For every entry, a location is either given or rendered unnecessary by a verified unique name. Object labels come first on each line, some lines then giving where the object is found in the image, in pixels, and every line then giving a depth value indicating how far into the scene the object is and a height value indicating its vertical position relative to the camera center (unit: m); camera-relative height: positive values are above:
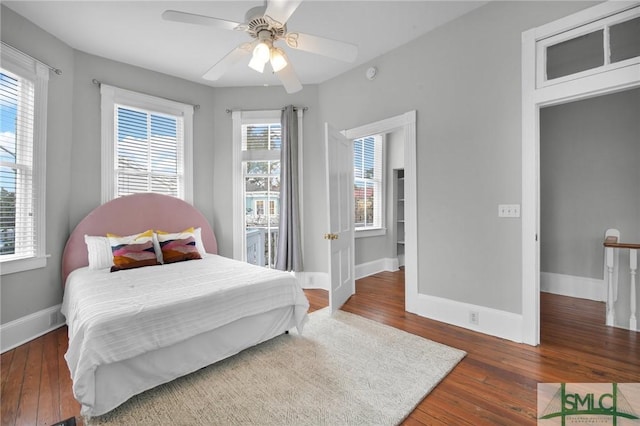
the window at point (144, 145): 3.52 +0.90
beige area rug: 1.68 -1.13
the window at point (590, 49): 2.11 +1.25
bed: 1.69 -0.69
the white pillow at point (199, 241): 3.68 -0.33
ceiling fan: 1.77 +1.19
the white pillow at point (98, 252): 3.02 -0.39
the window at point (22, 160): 2.61 +0.50
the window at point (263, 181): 4.43 +0.50
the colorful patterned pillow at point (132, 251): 2.96 -0.38
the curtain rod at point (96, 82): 3.39 +1.53
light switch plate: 2.58 +0.03
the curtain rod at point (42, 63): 2.57 +1.46
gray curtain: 4.26 +0.17
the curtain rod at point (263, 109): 4.32 +1.54
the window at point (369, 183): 5.31 +0.57
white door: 3.31 -0.02
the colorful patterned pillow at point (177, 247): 3.28 -0.36
